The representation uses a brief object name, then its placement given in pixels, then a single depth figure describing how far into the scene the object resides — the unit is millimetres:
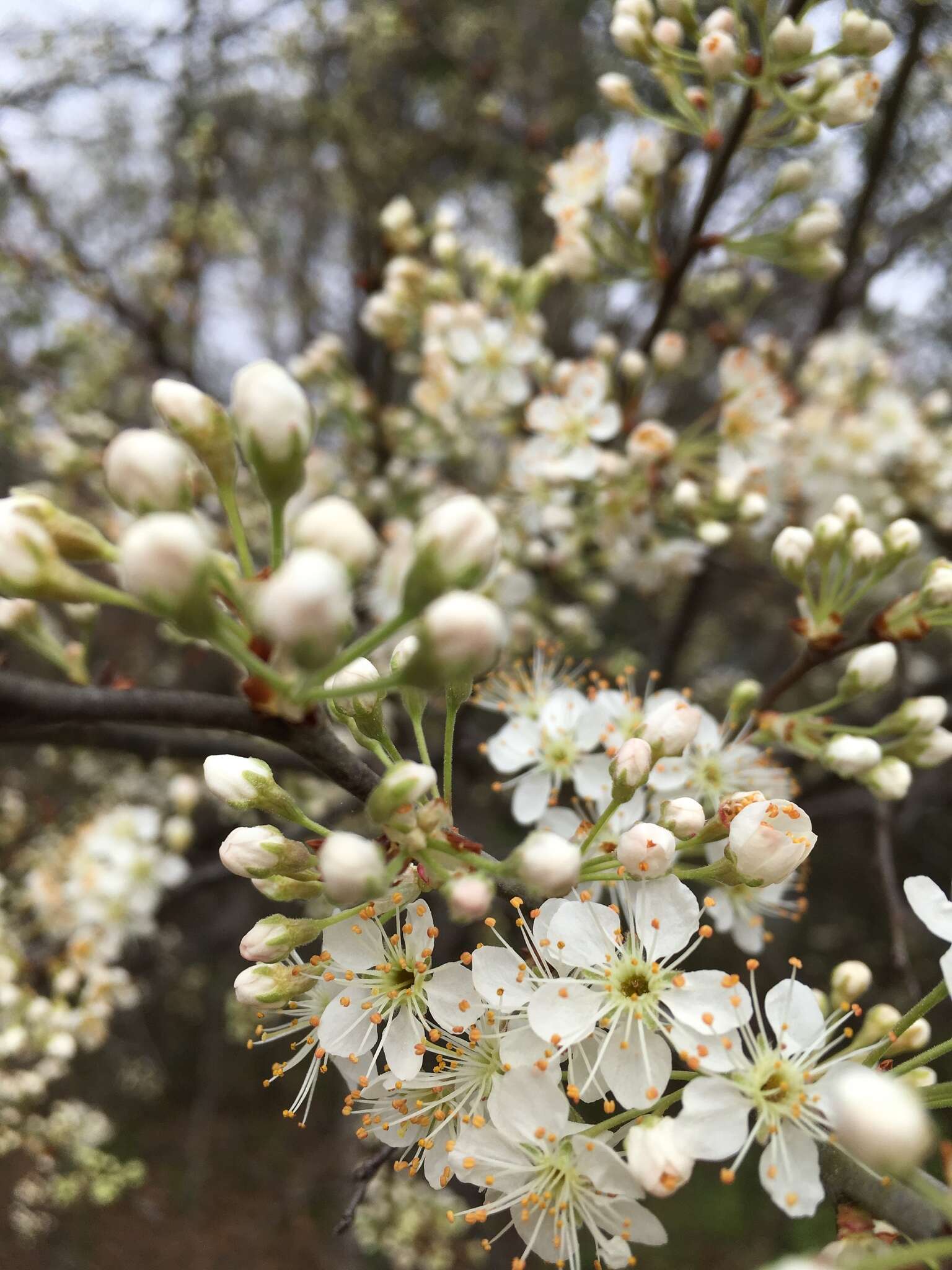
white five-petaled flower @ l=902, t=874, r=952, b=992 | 74
